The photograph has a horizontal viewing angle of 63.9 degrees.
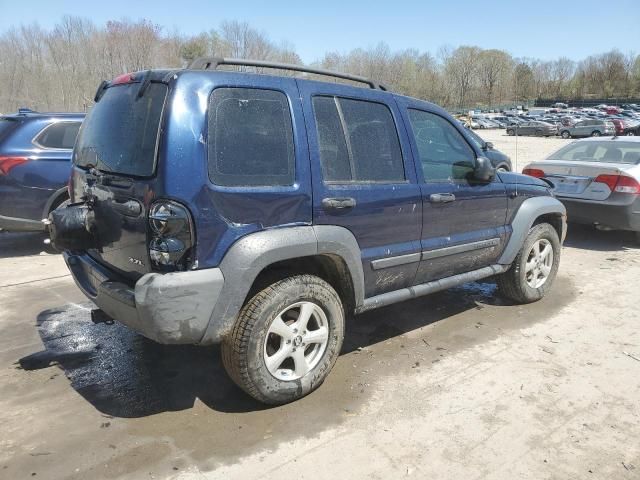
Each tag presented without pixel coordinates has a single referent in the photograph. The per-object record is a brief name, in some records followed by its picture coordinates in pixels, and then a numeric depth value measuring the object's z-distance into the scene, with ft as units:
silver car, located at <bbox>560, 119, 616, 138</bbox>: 124.67
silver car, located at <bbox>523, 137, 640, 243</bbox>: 22.25
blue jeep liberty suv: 8.83
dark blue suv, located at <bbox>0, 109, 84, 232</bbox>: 20.40
